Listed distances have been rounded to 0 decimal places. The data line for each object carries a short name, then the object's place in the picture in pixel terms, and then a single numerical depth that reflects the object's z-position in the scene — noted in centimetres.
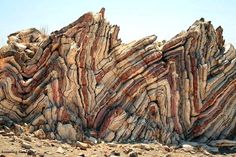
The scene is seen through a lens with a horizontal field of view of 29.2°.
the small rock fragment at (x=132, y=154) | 2313
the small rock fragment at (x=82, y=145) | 2364
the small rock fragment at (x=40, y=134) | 2451
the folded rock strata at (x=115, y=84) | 2644
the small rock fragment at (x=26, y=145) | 2181
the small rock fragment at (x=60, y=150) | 2220
